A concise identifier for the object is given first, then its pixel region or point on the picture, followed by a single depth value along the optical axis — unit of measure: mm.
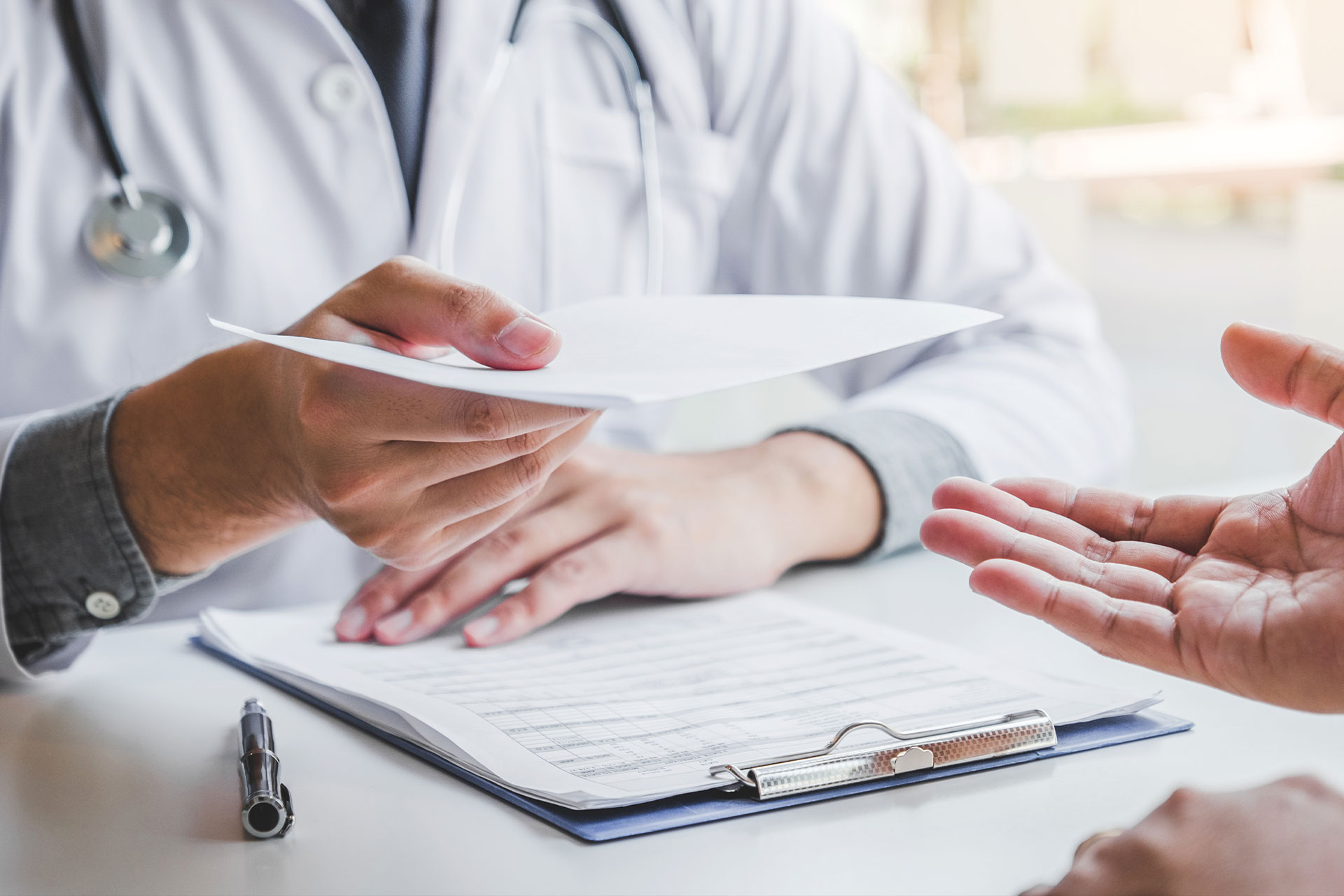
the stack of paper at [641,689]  475
